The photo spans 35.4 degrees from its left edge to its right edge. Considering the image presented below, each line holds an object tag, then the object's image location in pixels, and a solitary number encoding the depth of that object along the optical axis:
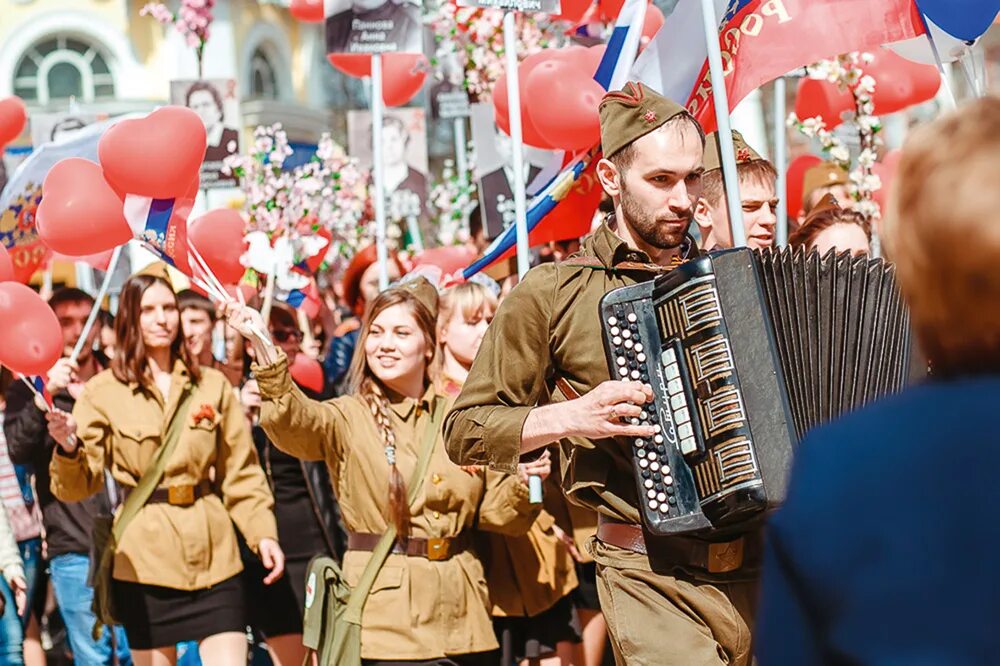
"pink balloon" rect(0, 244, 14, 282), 6.88
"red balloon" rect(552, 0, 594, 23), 8.01
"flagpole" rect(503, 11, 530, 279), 6.31
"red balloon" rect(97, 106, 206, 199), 6.48
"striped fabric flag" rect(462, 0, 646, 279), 6.12
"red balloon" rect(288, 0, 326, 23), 10.95
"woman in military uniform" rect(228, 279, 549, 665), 5.34
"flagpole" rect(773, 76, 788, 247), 8.98
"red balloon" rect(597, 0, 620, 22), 7.87
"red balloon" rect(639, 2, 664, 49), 8.60
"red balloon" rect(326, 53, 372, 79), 10.07
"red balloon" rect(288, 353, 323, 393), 8.04
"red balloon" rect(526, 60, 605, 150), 6.93
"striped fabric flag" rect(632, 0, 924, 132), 5.72
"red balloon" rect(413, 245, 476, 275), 9.02
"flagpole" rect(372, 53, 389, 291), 9.03
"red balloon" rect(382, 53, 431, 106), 10.91
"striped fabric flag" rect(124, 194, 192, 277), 6.41
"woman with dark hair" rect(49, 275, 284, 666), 6.55
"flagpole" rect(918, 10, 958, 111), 5.90
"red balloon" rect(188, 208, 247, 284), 7.91
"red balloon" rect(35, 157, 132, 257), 6.64
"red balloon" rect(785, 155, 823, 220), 9.41
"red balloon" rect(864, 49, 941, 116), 8.78
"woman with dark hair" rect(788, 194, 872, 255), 5.63
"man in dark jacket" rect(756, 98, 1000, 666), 1.77
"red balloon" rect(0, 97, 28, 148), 7.93
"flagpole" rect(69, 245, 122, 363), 7.23
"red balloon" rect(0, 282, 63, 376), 6.48
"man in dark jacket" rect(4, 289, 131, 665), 7.95
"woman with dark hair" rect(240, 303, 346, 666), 7.40
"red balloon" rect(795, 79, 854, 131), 8.79
